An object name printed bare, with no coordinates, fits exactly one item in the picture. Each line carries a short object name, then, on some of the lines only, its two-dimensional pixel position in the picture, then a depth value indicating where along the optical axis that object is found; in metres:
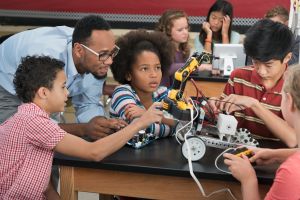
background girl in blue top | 3.88
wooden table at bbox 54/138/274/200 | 2.04
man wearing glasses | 2.47
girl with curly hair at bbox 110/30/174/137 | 2.29
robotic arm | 2.09
